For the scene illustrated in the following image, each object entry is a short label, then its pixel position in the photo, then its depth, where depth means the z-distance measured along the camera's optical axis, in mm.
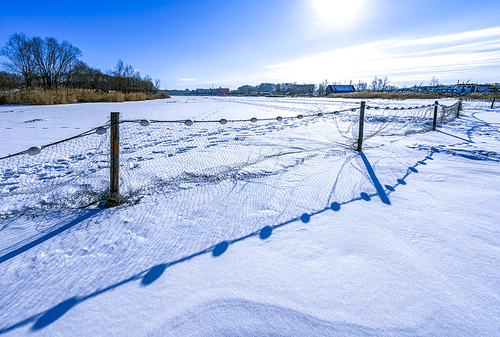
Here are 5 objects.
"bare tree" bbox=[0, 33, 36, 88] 35906
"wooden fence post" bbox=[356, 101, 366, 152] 5411
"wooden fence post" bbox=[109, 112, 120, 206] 2770
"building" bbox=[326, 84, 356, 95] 90088
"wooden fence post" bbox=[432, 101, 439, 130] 8562
